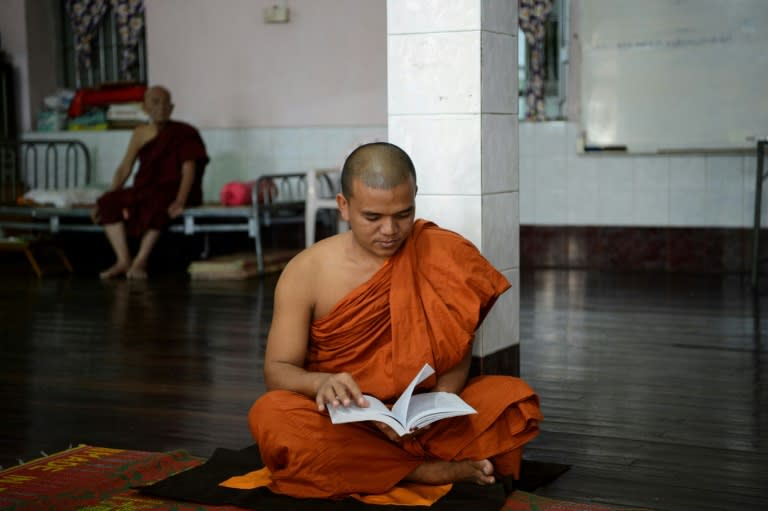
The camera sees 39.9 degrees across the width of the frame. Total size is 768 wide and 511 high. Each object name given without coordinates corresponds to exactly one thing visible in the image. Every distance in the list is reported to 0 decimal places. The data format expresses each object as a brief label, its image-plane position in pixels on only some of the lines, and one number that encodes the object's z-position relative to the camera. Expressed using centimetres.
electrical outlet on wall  835
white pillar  323
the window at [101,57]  925
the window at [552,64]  776
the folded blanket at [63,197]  815
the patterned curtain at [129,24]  906
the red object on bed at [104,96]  892
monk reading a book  258
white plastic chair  741
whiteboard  707
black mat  254
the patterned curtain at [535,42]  765
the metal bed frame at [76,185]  766
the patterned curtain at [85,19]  922
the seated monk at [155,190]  773
